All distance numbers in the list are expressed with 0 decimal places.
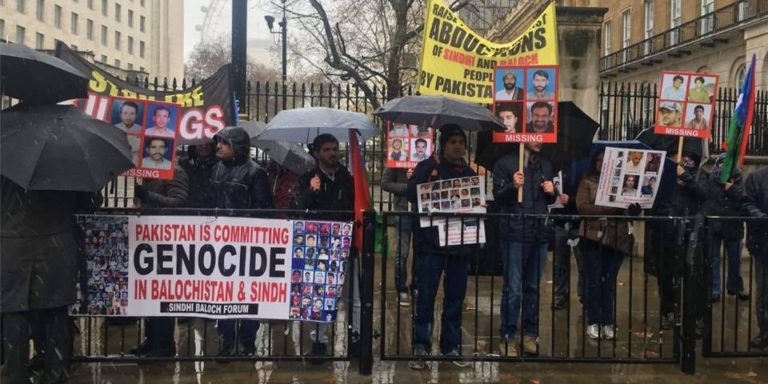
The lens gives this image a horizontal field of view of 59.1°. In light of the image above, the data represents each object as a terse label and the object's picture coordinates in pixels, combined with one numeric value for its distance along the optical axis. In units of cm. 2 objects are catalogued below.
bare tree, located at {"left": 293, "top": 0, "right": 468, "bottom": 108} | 1588
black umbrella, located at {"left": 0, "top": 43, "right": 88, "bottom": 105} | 462
